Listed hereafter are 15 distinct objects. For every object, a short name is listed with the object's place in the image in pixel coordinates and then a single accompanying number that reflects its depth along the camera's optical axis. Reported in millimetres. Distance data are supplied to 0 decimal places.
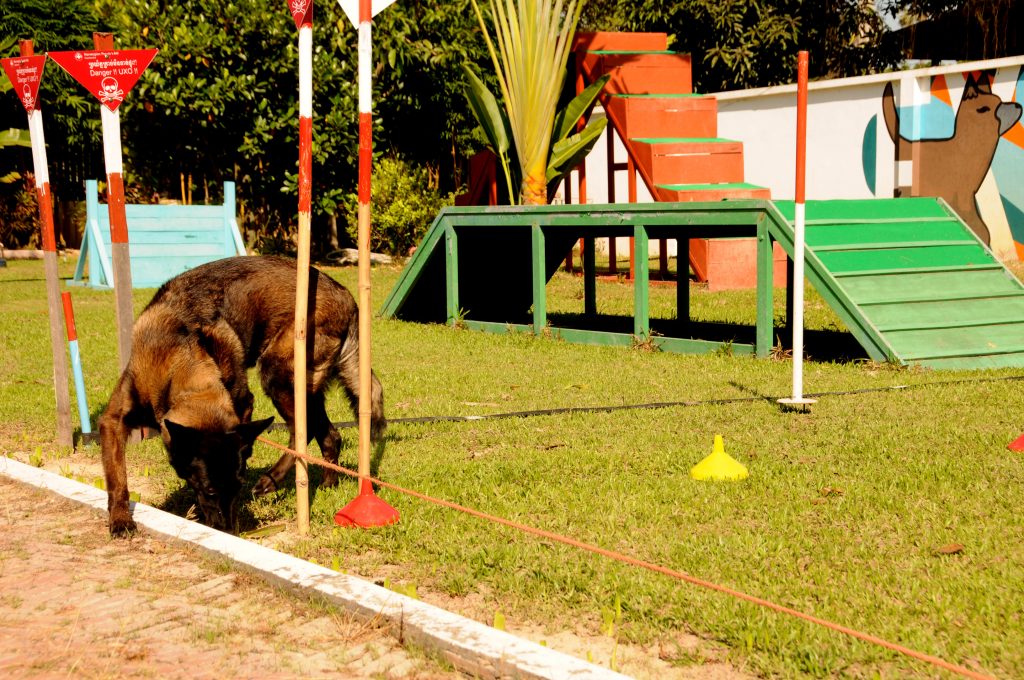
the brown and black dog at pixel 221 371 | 4855
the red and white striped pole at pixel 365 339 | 4906
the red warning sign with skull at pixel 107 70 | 6328
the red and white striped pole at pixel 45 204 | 6867
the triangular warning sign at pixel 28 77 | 6840
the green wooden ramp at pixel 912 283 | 9031
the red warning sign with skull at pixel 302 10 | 4891
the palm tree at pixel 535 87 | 15430
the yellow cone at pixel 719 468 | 5520
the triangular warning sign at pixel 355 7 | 4867
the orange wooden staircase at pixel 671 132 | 15156
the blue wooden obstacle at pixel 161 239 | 17562
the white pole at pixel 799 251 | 6934
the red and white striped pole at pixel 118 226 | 6434
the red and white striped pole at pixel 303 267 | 4901
